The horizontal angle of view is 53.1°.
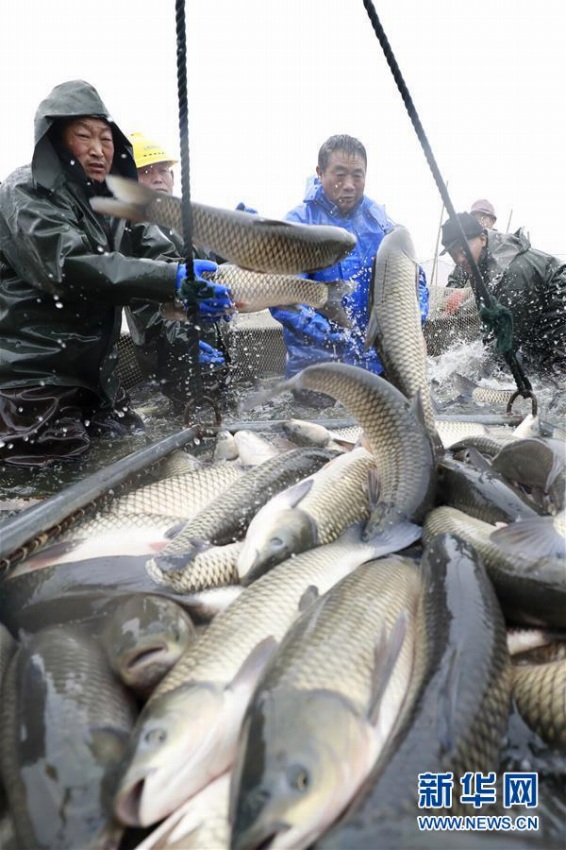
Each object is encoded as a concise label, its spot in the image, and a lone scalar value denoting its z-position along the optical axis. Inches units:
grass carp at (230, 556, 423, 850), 45.5
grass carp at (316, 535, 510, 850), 43.9
